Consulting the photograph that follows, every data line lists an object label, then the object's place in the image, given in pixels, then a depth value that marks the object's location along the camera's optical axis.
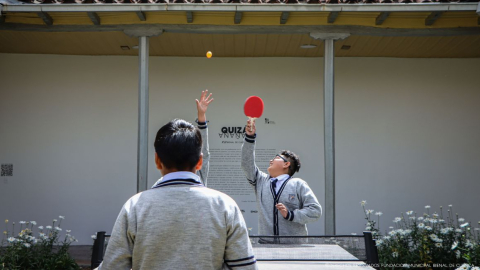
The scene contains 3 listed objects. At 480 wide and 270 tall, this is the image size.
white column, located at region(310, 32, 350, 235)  8.20
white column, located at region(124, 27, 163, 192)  8.09
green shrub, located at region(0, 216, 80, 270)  7.37
